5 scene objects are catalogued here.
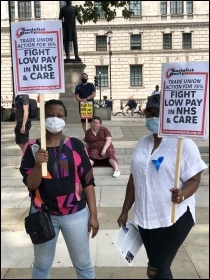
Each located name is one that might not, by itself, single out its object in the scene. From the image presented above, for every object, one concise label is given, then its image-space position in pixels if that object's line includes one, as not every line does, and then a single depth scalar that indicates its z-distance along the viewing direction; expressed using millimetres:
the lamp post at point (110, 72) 39229
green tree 11347
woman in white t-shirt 2300
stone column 13747
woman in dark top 2362
